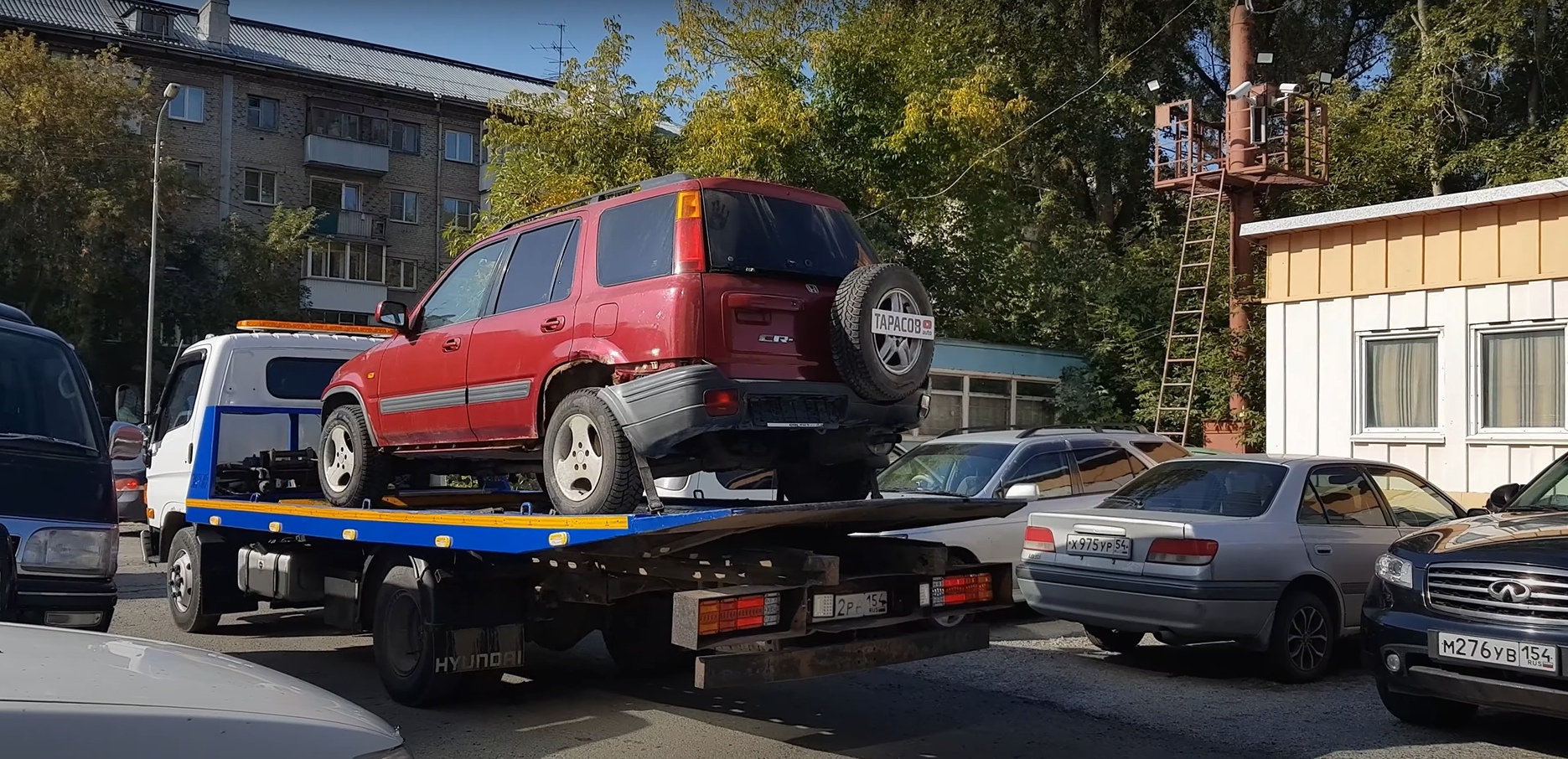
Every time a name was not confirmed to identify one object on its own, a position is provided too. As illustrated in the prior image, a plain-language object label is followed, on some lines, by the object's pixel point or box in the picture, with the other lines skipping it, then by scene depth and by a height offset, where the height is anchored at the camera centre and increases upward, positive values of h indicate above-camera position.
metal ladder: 19.38 +1.69
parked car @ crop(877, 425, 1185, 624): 9.96 -0.41
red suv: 5.87 +0.33
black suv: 5.74 -0.92
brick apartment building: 42.56 +9.86
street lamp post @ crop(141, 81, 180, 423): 27.57 +2.97
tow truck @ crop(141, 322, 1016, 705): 5.45 -0.76
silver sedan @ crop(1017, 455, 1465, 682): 7.69 -0.83
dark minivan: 6.11 -0.37
